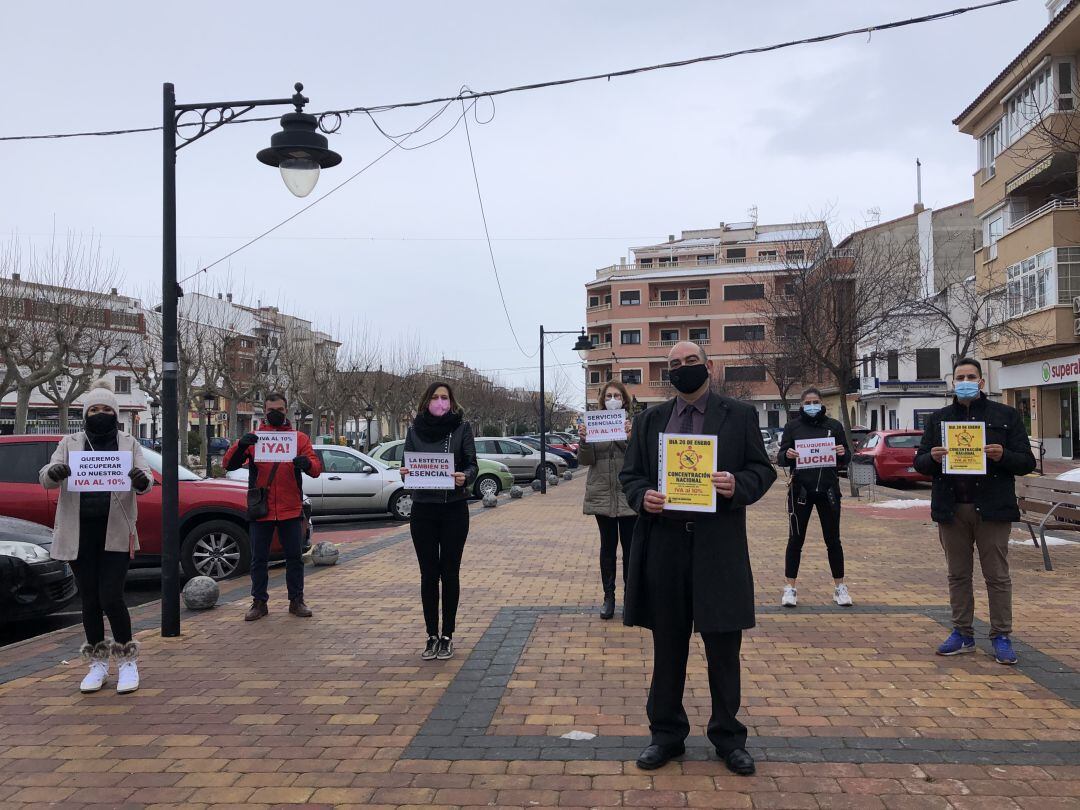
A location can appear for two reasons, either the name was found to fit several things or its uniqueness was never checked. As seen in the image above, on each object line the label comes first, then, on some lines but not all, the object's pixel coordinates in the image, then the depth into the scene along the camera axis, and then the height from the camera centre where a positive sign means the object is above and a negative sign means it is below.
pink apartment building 69.38 +9.70
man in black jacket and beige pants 5.46 -0.53
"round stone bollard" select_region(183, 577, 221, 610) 7.46 -1.39
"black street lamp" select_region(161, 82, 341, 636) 6.47 +1.64
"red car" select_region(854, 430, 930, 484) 22.08 -0.74
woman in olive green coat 6.84 -0.56
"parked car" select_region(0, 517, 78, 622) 6.99 -1.19
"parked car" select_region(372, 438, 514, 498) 20.97 -1.03
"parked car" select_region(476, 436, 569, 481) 28.09 -0.78
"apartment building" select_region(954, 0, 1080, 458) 25.47 +6.06
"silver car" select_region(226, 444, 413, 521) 15.88 -1.02
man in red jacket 7.15 -0.67
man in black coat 3.82 -0.66
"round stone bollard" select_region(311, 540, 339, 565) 9.91 -1.40
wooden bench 8.90 -0.89
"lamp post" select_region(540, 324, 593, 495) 22.75 +0.44
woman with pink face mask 5.75 -0.58
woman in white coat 5.18 -0.66
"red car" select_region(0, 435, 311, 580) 8.93 -0.79
